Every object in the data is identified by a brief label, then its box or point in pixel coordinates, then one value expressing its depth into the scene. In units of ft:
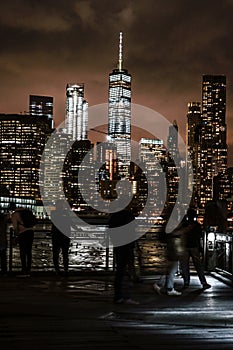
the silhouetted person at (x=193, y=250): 42.37
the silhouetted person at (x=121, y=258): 36.19
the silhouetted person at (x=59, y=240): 49.38
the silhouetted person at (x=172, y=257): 39.63
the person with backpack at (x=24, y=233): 47.70
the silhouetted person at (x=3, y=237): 46.42
